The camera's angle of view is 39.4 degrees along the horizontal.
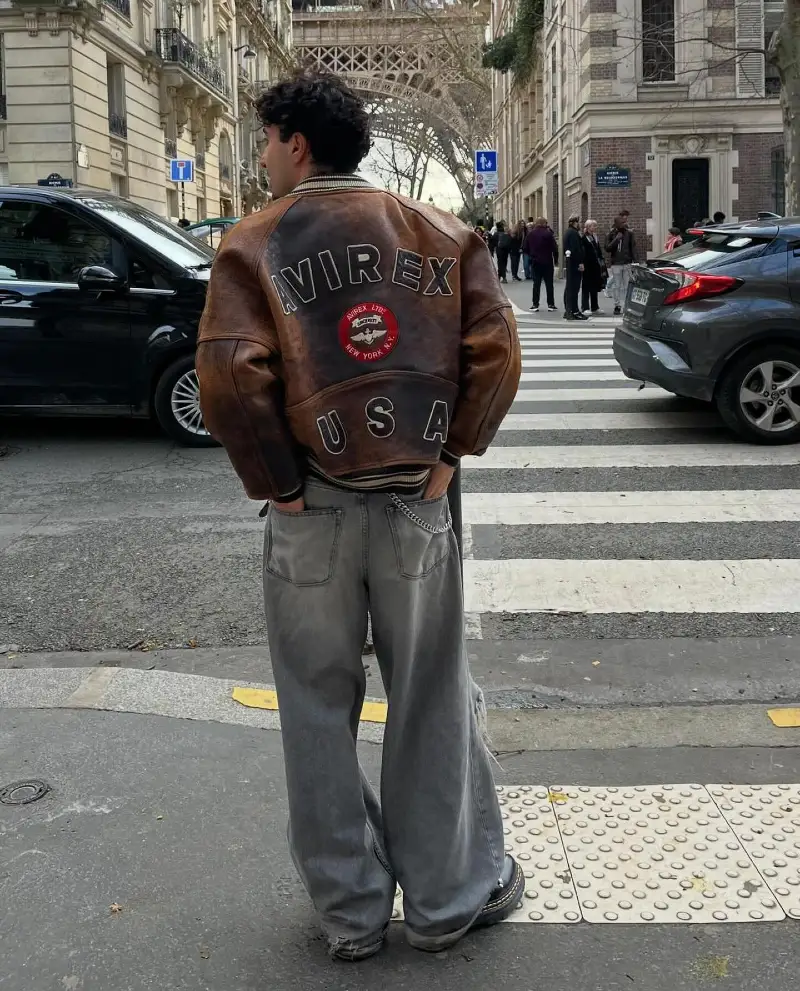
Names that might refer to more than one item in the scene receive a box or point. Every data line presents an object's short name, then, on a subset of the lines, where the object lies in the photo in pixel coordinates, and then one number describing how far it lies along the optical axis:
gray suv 8.18
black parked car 8.28
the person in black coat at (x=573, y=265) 18.92
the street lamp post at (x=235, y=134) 48.91
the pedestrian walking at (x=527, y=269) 32.68
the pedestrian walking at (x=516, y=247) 32.47
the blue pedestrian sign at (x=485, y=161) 25.33
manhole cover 3.26
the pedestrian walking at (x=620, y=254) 19.84
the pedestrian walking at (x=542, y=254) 20.75
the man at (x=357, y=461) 2.22
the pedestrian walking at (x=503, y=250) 30.33
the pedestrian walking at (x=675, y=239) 20.47
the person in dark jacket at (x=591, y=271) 20.23
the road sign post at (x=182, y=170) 28.19
